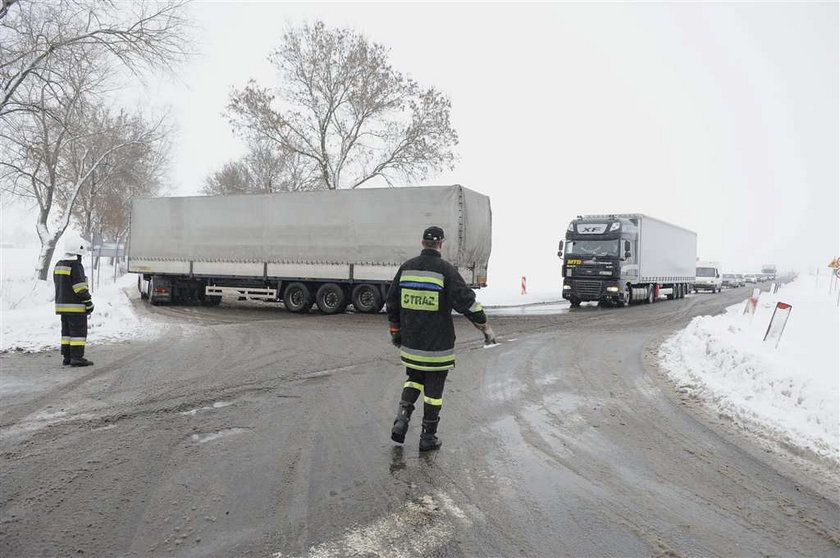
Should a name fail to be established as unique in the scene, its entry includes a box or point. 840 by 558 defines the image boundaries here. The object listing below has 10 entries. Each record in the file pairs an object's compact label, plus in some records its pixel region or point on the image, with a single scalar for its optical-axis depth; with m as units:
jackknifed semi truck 15.48
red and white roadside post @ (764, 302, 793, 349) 9.41
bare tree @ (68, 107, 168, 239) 29.09
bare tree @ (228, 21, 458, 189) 28.34
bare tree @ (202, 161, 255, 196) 49.88
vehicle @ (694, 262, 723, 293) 42.69
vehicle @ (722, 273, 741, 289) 62.81
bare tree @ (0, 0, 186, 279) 14.68
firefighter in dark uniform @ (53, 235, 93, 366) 8.04
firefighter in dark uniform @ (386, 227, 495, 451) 4.61
